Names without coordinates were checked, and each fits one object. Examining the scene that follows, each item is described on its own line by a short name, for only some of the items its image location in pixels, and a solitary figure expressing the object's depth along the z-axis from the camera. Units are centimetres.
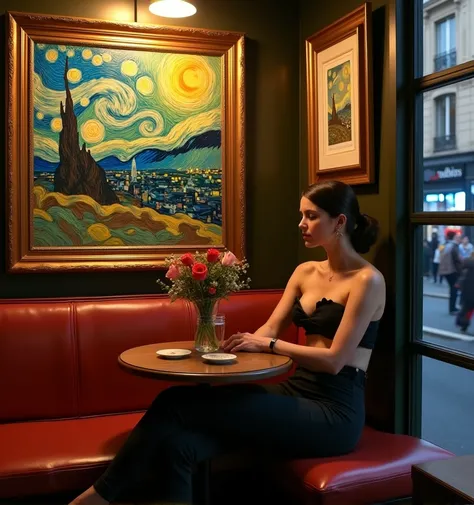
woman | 230
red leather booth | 237
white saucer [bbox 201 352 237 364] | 240
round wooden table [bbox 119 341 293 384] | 225
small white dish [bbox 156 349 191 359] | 251
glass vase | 264
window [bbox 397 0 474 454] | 254
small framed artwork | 297
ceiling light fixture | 307
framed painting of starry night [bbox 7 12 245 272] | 318
